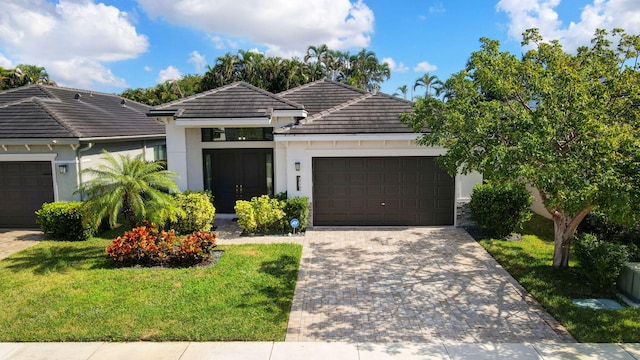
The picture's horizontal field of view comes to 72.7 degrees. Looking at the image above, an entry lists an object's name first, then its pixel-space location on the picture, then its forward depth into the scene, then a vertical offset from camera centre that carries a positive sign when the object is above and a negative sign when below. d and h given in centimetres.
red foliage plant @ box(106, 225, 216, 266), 1005 -219
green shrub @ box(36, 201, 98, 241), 1233 -184
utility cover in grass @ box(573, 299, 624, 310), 781 -279
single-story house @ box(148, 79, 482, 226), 1343 -14
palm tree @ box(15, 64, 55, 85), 3626 +736
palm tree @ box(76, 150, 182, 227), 1047 -94
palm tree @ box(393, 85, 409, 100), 6350 +921
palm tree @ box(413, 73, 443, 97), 5278 +875
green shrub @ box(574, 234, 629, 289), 830 -212
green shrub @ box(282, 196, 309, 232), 1301 -172
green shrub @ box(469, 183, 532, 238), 1210 -160
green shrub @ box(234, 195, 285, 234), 1274 -175
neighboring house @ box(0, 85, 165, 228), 1300 +13
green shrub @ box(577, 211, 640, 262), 1052 -206
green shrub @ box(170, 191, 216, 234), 1273 -176
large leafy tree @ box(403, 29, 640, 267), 702 +53
